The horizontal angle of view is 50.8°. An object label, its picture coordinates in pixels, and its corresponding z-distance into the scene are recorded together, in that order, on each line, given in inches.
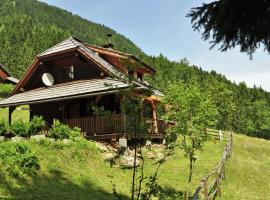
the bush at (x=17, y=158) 435.5
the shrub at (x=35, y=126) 669.7
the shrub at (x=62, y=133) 610.2
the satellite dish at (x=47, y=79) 849.9
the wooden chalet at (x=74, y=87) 724.6
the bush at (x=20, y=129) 665.1
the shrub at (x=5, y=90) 1607.7
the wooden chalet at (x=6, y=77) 1722.3
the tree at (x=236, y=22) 150.8
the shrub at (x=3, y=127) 704.5
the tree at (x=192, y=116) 487.0
